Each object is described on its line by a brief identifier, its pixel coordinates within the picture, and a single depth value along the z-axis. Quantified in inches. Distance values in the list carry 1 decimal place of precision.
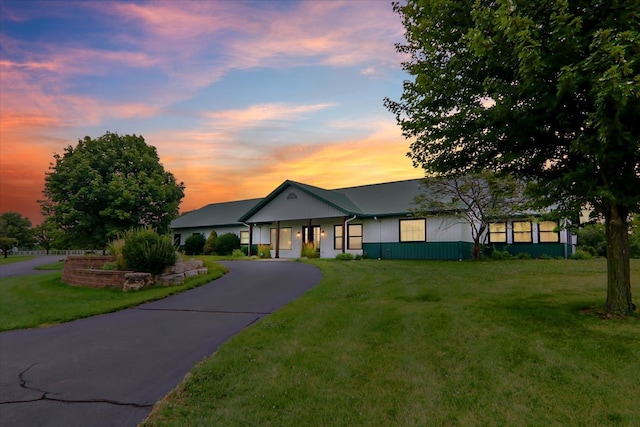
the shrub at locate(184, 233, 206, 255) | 1291.8
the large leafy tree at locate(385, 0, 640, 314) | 209.6
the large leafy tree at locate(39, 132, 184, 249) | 727.7
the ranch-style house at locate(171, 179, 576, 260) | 873.5
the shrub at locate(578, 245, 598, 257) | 978.1
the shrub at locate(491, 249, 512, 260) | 824.1
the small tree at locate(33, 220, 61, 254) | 735.7
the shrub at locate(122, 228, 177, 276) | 509.0
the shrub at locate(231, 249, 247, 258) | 1074.1
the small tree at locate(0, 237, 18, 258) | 1481.4
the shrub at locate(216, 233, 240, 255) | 1208.8
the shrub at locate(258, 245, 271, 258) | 1073.5
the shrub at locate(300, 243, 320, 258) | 1000.9
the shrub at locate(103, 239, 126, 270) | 532.5
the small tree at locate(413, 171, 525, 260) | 767.1
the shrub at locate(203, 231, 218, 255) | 1241.8
